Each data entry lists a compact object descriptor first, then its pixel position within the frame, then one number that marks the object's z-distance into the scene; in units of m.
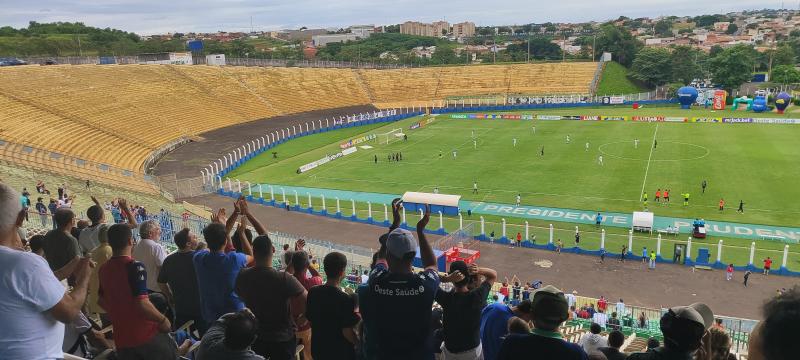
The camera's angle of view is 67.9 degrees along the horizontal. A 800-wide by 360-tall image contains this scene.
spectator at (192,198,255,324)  6.71
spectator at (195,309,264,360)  4.87
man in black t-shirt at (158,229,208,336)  7.05
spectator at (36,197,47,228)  22.19
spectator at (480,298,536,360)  6.12
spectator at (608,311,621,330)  17.07
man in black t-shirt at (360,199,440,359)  5.34
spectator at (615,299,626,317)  19.81
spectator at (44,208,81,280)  7.55
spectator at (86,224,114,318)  7.36
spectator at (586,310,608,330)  17.81
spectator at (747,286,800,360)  3.16
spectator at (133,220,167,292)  7.55
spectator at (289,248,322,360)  6.78
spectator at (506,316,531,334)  5.30
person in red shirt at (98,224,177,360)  5.83
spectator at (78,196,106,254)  9.00
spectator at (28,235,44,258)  7.73
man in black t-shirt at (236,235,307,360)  6.04
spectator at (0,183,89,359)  4.07
